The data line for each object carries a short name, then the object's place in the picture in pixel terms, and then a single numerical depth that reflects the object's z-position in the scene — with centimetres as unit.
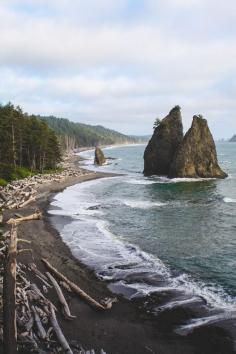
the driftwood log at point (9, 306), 1130
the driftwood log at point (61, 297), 1766
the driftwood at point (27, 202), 4510
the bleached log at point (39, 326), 1533
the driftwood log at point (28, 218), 3553
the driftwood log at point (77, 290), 1908
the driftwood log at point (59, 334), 1446
